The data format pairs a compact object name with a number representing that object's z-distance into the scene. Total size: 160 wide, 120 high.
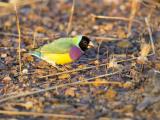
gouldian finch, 9.90
